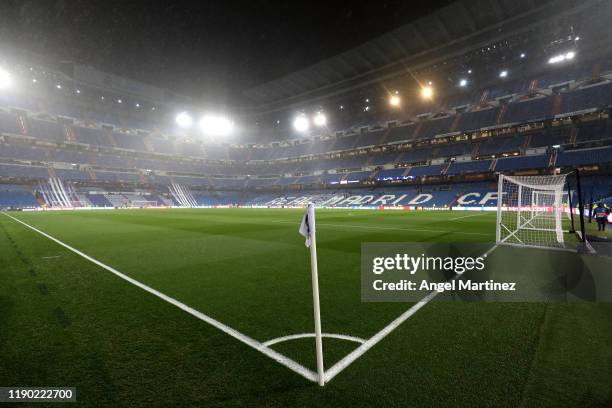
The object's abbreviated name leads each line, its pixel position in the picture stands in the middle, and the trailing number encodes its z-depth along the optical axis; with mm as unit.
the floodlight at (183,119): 72188
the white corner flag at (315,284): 2318
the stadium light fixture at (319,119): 68675
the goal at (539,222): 9727
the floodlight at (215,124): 74750
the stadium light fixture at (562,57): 41172
